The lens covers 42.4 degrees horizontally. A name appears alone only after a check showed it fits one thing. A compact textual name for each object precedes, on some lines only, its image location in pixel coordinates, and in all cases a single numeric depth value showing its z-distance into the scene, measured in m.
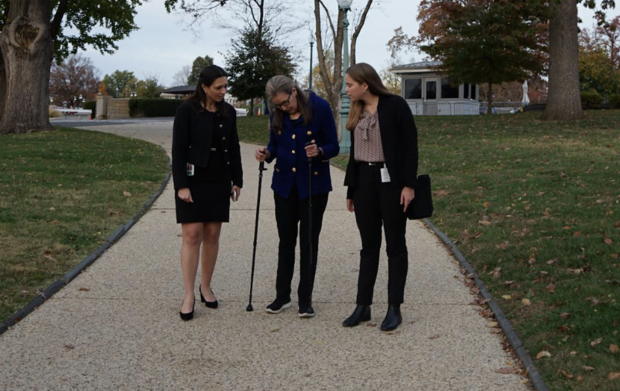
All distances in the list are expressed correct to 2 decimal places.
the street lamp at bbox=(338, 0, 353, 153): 19.02
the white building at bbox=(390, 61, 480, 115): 45.78
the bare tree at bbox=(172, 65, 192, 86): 104.92
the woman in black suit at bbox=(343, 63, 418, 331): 5.56
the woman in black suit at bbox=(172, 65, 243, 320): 5.92
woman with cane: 5.91
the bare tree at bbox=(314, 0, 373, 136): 23.92
